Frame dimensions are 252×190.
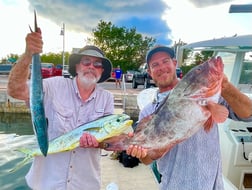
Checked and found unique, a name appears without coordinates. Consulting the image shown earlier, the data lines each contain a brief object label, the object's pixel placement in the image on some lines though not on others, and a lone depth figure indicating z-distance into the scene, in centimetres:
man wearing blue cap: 133
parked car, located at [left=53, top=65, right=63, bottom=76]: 1512
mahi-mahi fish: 155
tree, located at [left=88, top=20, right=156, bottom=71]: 2807
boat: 293
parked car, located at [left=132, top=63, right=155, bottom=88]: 1394
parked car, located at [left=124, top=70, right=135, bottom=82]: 1878
